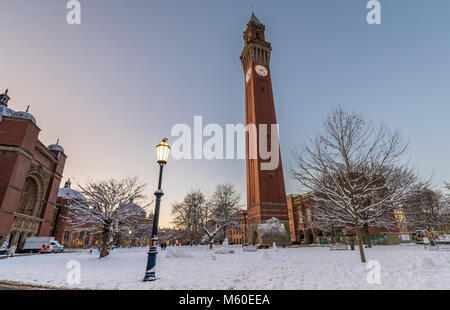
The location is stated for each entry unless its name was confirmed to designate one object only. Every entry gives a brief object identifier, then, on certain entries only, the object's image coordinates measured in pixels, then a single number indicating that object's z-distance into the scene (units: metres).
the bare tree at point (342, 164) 11.89
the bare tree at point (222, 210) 37.88
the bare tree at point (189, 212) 40.78
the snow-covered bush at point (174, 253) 17.52
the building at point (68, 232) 47.10
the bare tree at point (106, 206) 17.14
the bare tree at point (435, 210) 32.44
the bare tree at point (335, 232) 37.51
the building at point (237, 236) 65.21
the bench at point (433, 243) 19.07
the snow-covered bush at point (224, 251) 20.81
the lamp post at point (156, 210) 7.90
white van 28.20
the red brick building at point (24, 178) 26.05
